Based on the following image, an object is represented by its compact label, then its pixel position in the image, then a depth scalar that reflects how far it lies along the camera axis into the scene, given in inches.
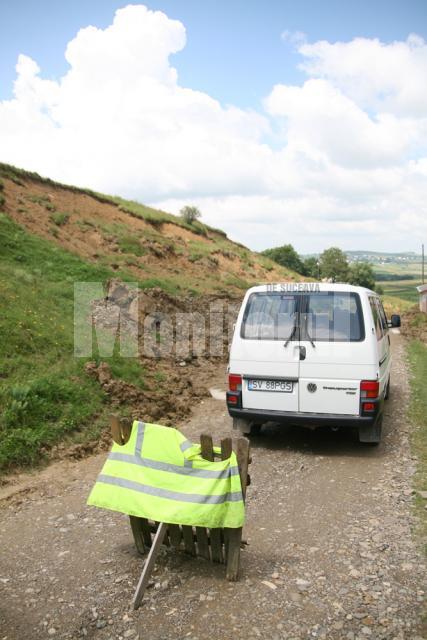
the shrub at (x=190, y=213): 1670.2
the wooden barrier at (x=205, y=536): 154.1
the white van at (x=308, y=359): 266.2
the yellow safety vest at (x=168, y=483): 151.3
